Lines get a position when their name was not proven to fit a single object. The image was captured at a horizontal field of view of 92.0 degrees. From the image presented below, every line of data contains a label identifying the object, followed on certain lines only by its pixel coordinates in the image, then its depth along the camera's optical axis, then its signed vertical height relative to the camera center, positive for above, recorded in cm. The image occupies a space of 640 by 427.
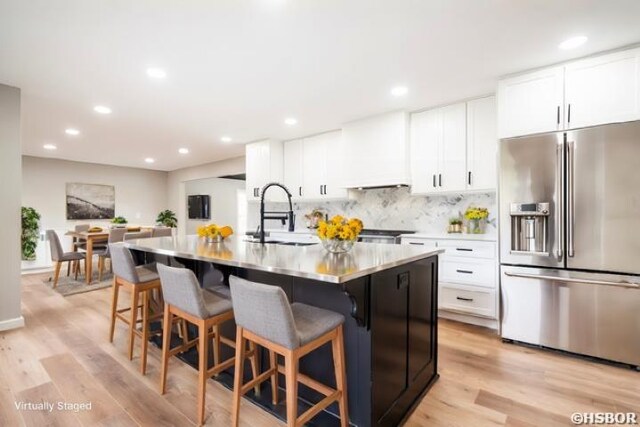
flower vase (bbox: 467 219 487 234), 359 -20
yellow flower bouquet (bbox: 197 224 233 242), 272 -18
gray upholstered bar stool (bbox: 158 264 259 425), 170 -58
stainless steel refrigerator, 227 -26
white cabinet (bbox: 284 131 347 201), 457 +68
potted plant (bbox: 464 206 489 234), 349 -11
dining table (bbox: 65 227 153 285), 496 -45
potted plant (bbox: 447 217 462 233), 367 -20
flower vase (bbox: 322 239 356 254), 195 -22
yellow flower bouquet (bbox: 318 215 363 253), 193 -15
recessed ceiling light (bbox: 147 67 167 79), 265 +123
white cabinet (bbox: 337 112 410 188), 374 +76
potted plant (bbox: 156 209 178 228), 816 -17
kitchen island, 154 -56
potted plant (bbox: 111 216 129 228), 636 -19
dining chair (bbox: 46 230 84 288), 482 -66
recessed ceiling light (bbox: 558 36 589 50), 219 +120
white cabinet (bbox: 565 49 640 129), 226 +90
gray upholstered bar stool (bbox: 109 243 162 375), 229 -55
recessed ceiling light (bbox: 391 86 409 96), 310 +122
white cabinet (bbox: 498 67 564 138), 254 +91
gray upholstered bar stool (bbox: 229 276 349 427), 132 -56
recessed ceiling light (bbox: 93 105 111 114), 358 +123
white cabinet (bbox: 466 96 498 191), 322 +69
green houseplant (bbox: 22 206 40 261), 593 -38
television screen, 848 +14
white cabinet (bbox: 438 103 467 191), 340 +68
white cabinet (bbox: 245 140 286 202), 513 +75
